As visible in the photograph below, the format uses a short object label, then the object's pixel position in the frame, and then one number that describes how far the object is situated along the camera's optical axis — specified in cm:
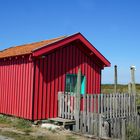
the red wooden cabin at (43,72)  1102
